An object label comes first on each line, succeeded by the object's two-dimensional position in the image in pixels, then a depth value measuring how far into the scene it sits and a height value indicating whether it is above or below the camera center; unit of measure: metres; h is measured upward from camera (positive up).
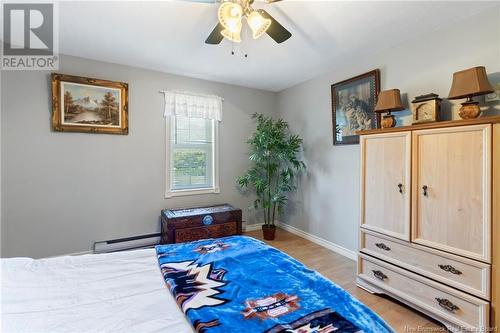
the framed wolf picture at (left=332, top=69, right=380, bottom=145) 2.67 +0.72
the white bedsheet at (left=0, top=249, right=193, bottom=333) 0.92 -0.62
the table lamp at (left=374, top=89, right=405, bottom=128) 2.23 +0.58
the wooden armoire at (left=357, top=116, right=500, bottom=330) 1.53 -0.42
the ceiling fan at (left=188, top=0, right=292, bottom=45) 1.50 +0.97
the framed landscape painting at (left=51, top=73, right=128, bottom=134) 2.67 +0.73
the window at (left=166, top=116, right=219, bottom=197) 3.41 +0.14
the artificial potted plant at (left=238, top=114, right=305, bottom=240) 3.48 -0.02
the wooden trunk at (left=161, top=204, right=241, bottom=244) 2.95 -0.78
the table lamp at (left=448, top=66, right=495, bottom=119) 1.66 +0.56
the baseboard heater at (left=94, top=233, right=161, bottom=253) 2.88 -1.01
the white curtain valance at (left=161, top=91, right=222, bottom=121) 3.30 +0.88
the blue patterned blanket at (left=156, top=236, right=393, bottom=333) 0.93 -0.63
